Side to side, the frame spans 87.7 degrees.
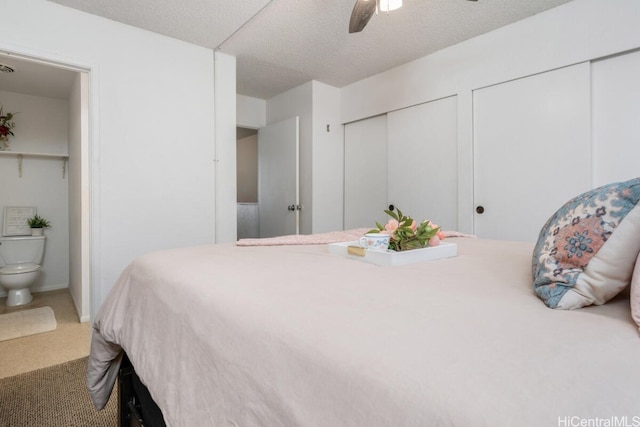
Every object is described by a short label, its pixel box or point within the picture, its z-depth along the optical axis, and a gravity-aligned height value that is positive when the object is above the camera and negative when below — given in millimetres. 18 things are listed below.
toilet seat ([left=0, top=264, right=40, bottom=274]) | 2982 -504
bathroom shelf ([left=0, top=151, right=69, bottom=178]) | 3311 +605
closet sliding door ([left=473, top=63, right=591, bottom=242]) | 2174 +435
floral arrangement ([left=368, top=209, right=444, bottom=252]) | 1162 -83
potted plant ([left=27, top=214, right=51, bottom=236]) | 3453 -112
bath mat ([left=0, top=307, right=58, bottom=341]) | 2411 -859
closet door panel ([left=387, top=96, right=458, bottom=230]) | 2834 +455
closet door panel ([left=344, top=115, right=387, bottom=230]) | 3430 +428
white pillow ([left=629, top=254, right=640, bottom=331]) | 512 -136
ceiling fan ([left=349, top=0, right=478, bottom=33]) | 1824 +1121
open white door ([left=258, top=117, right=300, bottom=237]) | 3525 +385
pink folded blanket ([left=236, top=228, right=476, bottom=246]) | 1529 -133
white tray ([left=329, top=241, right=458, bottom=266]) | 1044 -145
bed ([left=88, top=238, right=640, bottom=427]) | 366 -194
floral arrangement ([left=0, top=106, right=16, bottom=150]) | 3250 +849
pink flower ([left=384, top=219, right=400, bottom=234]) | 1199 -54
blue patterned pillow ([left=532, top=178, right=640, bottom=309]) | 601 -81
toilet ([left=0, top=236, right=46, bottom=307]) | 3000 -492
